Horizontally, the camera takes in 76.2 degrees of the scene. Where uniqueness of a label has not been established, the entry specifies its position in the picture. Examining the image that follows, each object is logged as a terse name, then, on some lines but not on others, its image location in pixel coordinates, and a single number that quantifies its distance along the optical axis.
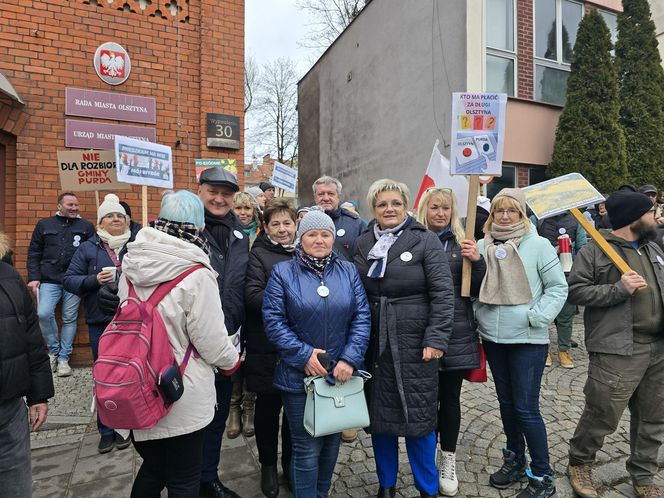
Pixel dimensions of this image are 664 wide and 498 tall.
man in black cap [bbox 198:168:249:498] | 2.74
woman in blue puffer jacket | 2.38
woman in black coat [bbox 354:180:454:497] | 2.56
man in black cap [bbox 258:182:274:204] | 6.47
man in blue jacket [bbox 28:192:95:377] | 4.84
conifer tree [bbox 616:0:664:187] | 9.59
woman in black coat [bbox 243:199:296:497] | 2.81
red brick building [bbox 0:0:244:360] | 4.98
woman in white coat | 1.95
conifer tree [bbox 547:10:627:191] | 8.73
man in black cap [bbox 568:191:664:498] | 2.71
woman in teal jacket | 2.75
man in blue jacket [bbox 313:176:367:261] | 4.11
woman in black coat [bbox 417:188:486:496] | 2.80
